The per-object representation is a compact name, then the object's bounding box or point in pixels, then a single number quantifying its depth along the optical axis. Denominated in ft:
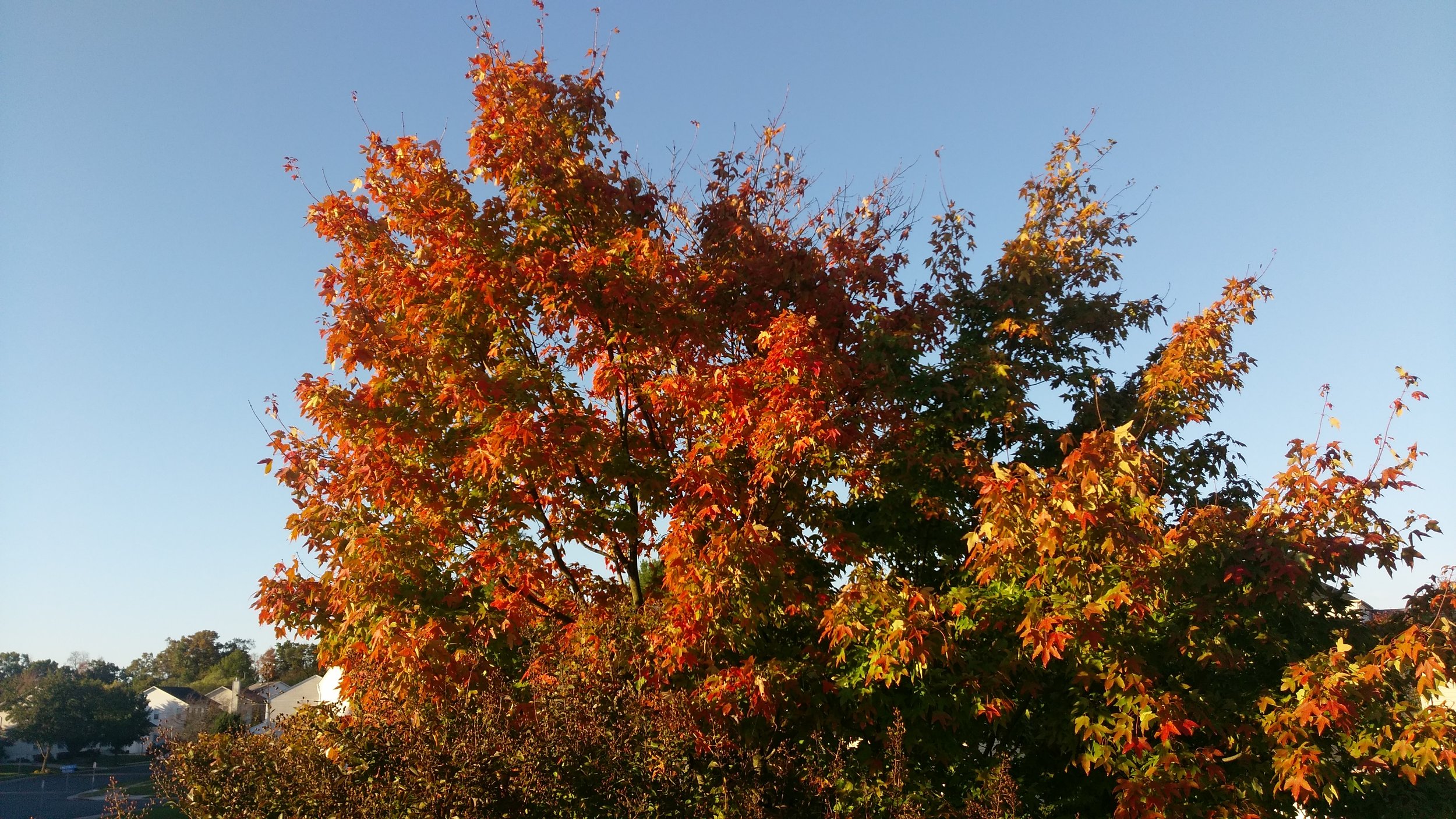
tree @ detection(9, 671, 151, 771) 217.77
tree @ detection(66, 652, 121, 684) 295.48
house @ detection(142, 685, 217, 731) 248.32
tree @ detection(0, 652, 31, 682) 415.23
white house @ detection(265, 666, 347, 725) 236.02
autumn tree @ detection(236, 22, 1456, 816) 21.83
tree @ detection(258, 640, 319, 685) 272.10
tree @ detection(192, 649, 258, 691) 307.99
